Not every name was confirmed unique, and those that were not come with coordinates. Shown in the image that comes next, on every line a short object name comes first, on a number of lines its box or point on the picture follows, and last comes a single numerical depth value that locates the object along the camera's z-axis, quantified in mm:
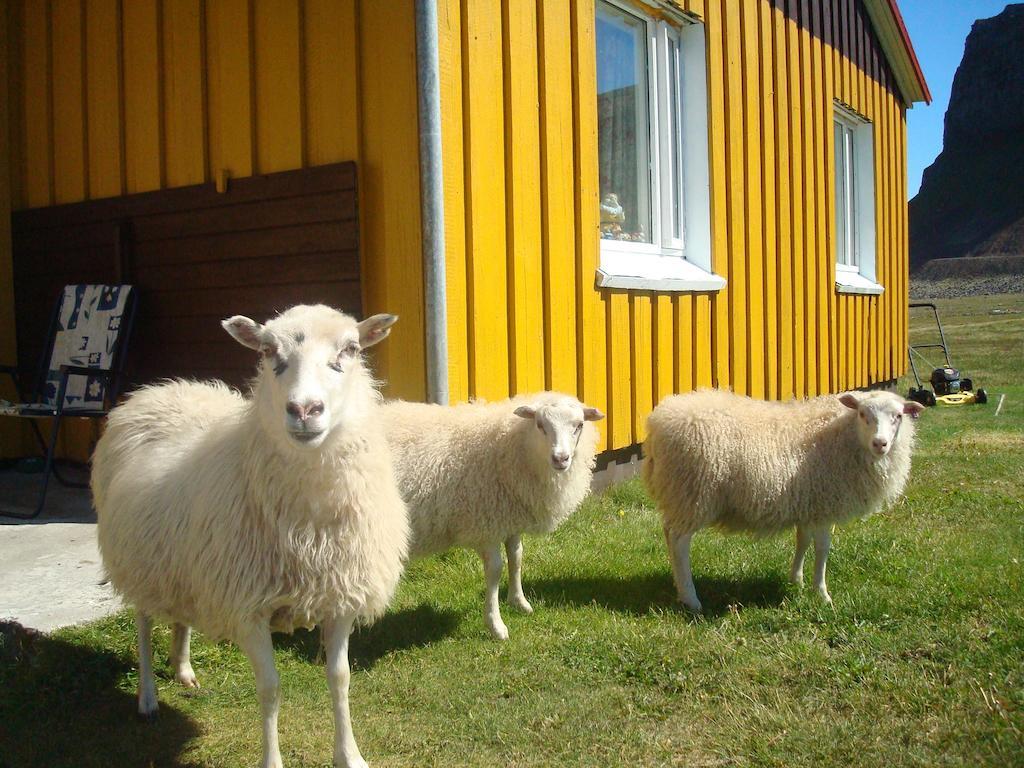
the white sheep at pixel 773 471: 4422
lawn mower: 12952
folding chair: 5711
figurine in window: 6984
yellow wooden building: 5113
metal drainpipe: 4816
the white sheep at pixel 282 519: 2746
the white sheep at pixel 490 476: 4031
